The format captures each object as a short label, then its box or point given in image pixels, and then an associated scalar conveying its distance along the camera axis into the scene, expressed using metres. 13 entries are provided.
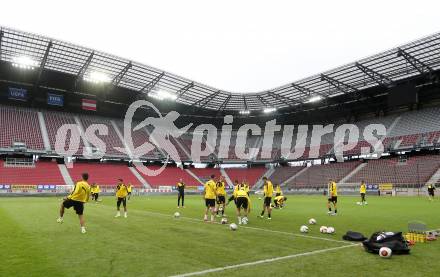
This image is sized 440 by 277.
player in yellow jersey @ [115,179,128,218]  19.38
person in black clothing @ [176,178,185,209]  27.30
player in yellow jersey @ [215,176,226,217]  18.61
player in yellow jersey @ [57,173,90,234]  13.17
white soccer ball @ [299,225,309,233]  13.15
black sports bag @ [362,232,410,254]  9.27
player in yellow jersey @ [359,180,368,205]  29.93
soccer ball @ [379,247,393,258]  8.77
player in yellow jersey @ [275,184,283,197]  27.45
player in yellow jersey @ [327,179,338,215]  21.17
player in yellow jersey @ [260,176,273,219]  18.62
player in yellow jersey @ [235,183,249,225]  16.31
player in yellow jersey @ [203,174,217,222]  17.14
